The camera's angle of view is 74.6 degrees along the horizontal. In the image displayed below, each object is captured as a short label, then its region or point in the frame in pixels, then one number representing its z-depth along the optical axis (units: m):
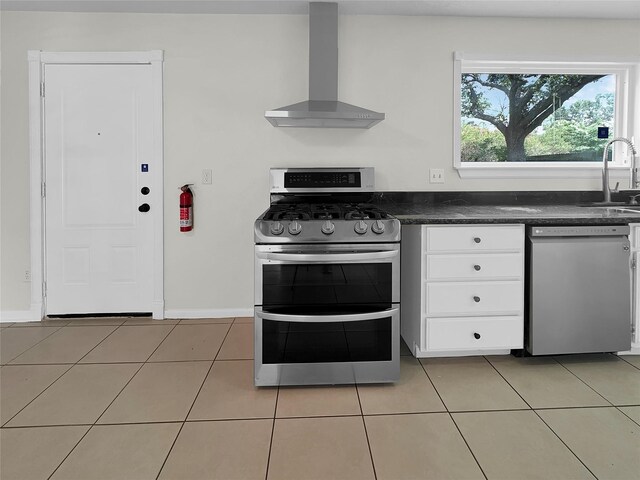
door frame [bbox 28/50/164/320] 3.07
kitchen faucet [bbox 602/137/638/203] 3.04
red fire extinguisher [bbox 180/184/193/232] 3.06
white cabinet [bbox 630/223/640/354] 2.42
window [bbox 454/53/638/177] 3.28
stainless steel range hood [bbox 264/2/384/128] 2.89
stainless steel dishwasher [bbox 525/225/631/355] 2.35
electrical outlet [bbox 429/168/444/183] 3.18
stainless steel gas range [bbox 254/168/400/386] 2.10
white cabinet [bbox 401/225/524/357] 2.33
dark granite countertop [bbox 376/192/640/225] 2.33
